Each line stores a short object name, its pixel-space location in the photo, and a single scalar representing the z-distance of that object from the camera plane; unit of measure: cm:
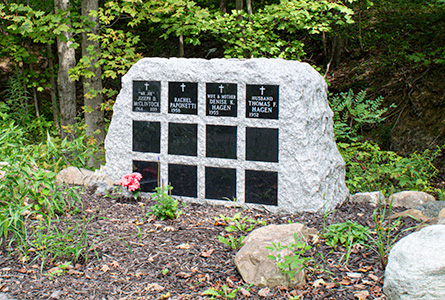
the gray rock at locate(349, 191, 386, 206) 537
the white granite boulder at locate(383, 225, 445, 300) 304
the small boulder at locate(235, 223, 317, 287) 347
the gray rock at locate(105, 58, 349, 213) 496
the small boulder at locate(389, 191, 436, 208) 543
